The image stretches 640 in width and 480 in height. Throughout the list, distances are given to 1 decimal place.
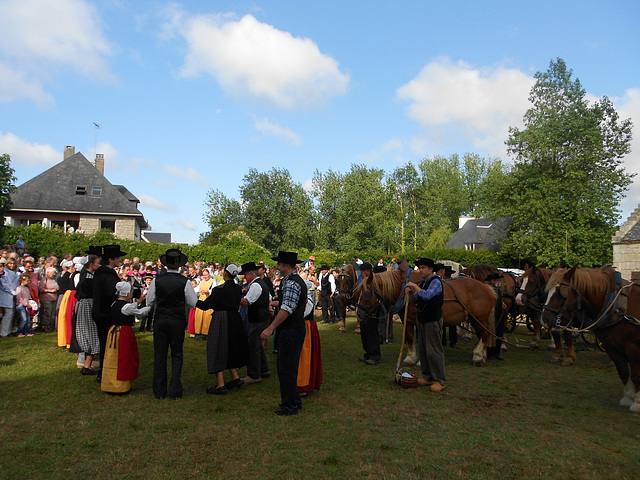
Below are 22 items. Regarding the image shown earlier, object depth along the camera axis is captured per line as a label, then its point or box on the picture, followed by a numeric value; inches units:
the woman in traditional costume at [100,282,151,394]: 260.1
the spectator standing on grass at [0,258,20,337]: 447.2
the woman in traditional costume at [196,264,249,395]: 272.5
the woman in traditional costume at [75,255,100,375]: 307.4
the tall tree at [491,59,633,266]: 1162.6
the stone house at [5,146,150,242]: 1454.2
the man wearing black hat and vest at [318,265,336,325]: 672.4
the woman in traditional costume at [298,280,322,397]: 262.7
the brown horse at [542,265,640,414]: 233.0
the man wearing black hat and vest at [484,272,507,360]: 388.2
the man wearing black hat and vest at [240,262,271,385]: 298.5
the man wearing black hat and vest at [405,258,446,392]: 275.0
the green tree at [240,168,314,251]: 1987.0
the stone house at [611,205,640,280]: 928.9
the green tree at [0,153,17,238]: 763.4
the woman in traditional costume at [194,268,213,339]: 475.5
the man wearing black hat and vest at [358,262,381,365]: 357.7
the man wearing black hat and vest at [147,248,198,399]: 253.0
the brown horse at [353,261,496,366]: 349.7
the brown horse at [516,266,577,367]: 392.8
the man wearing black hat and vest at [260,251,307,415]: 230.2
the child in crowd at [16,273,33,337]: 465.4
